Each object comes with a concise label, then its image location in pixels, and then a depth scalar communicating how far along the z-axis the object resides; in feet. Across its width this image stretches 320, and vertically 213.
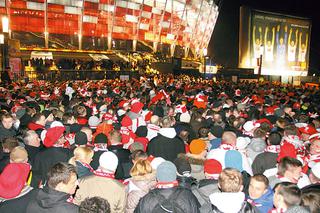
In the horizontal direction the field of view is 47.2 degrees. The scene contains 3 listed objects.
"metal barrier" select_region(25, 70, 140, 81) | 97.19
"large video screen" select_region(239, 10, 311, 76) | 159.68
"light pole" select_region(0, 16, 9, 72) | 70.38
